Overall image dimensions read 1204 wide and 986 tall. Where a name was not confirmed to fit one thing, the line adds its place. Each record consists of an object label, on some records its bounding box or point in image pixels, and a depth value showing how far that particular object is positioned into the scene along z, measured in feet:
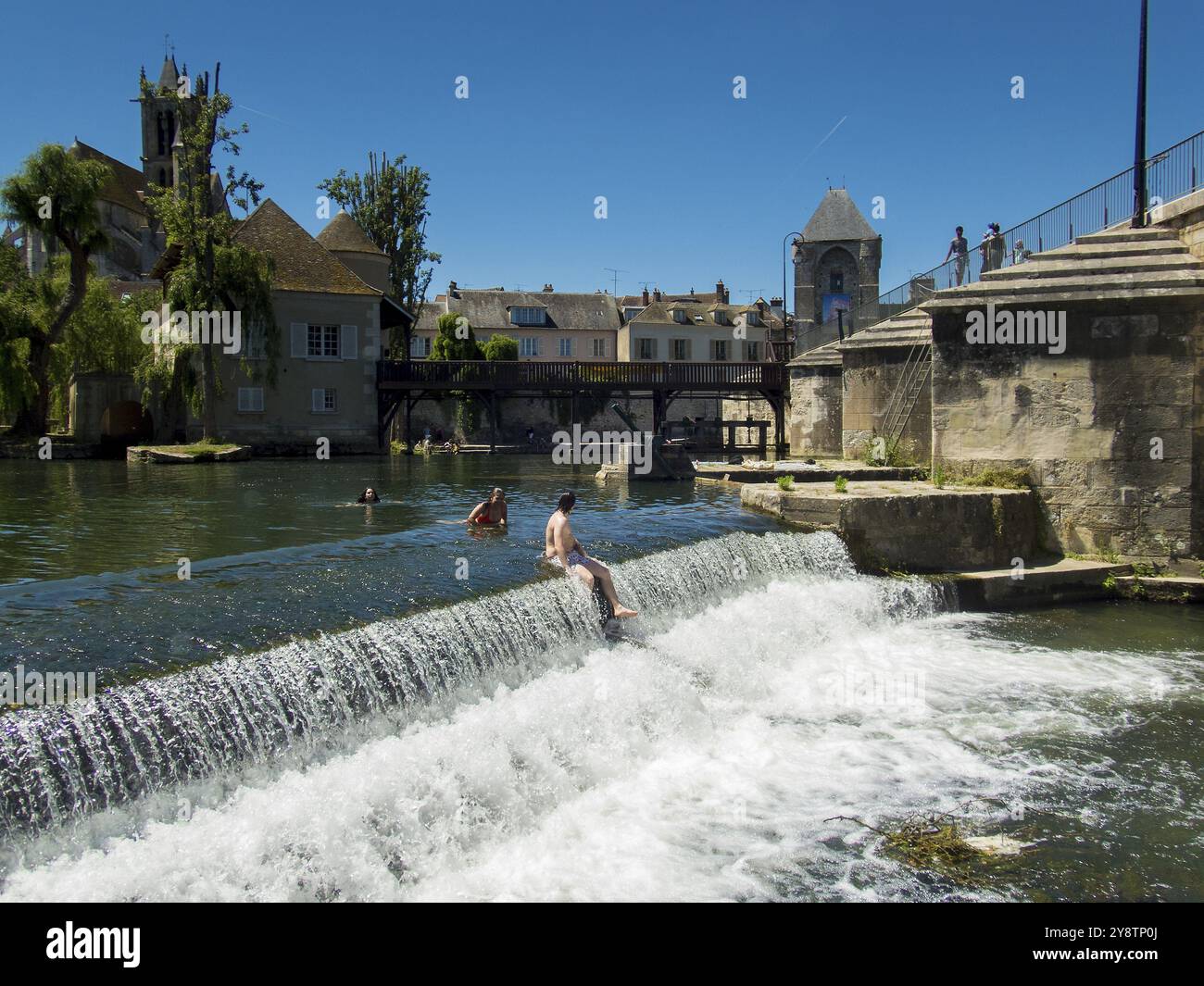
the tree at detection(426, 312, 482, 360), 174.60
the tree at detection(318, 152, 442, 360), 157.17
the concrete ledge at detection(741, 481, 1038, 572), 41.52
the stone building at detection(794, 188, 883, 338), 177.06
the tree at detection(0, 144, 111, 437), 102.17
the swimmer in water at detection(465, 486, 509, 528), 45.73
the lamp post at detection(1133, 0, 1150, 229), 41.55
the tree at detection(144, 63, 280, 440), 103.30
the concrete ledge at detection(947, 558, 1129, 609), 40.45
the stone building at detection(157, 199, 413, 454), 118.01
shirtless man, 30.60
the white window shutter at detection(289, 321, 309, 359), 119.55
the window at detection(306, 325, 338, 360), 121.19
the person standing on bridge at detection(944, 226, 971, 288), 61.56
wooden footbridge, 126.72
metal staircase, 61.41
